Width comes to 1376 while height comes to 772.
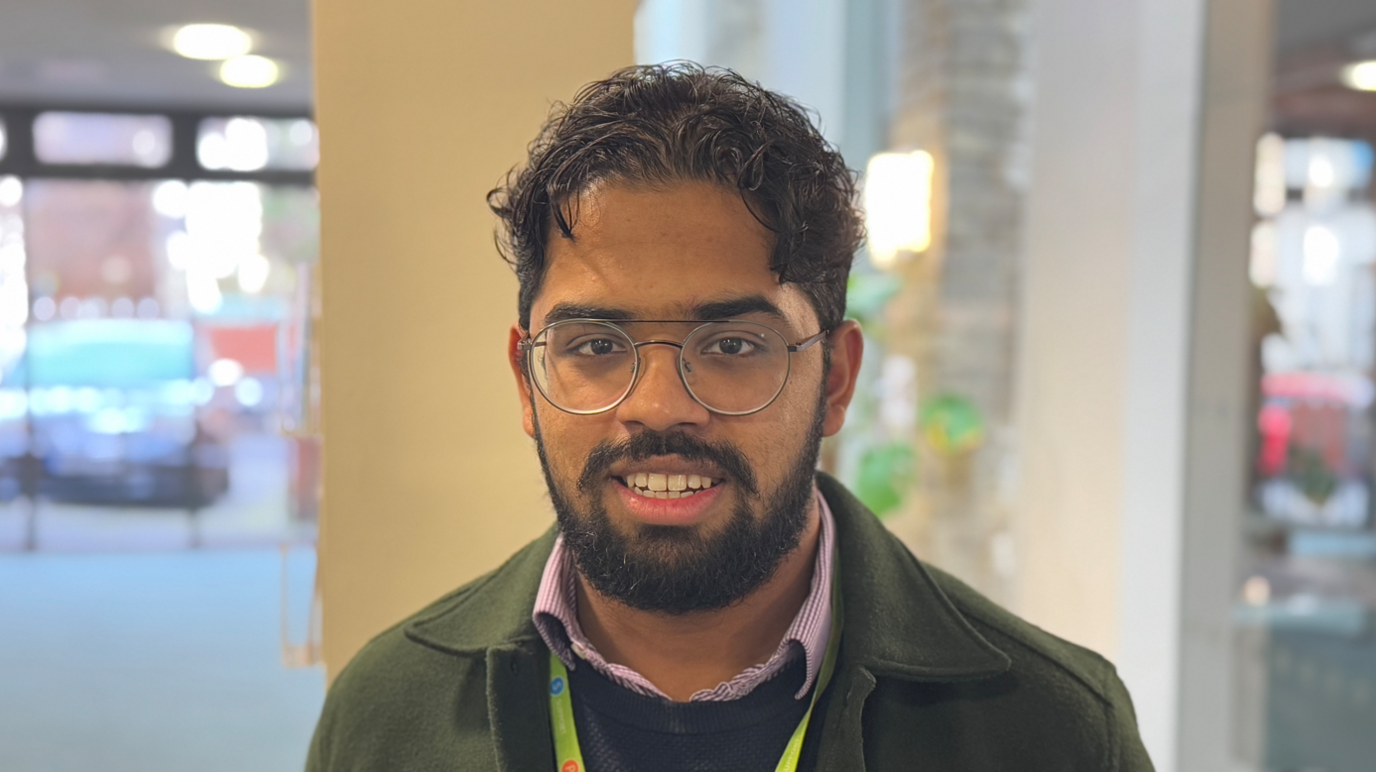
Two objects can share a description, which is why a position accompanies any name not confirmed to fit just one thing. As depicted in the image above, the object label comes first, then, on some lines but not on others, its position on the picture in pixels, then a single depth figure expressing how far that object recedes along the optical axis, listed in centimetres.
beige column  150
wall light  398
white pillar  271
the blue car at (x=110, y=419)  475
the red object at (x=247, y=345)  571
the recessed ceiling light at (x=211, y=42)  439
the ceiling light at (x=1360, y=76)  255
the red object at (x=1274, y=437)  270
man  100
